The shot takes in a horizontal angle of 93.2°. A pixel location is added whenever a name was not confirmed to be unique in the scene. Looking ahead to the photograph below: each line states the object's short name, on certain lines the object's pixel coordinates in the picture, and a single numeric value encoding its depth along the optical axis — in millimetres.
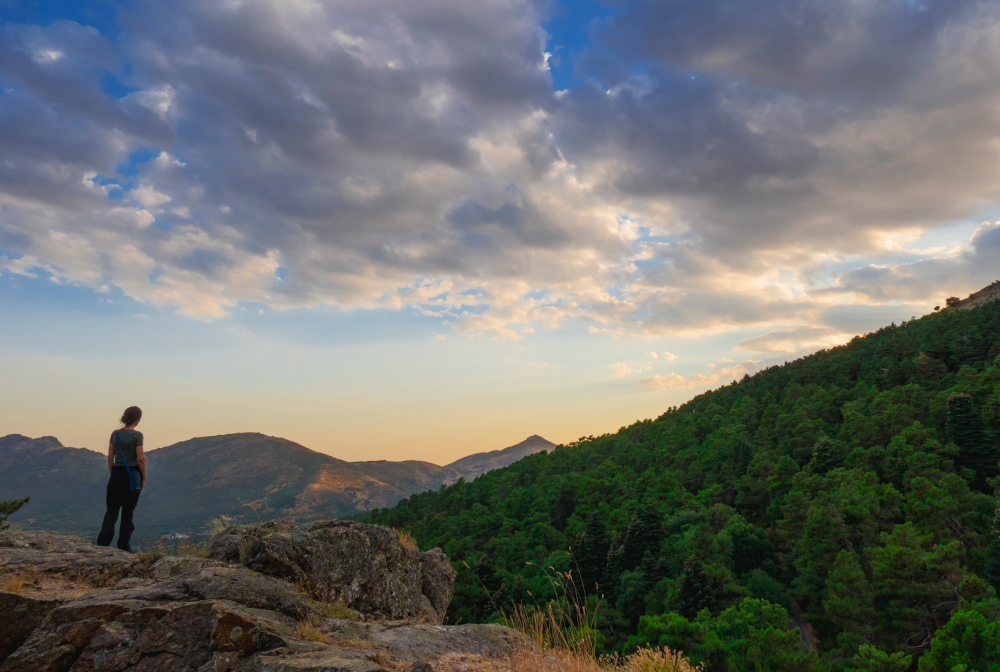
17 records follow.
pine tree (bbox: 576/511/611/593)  45812
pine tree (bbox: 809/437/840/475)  46344
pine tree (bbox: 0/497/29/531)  16988
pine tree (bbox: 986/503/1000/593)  26422
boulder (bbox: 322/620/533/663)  5273
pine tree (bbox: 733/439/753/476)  55781
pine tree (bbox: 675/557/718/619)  31500
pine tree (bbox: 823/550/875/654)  27703
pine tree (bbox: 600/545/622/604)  41866
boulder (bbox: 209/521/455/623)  7512
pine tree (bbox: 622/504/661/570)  43594
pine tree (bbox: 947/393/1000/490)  39562
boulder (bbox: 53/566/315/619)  5293
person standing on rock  7965
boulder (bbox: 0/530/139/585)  6324
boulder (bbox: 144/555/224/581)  6371
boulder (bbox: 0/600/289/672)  4254
